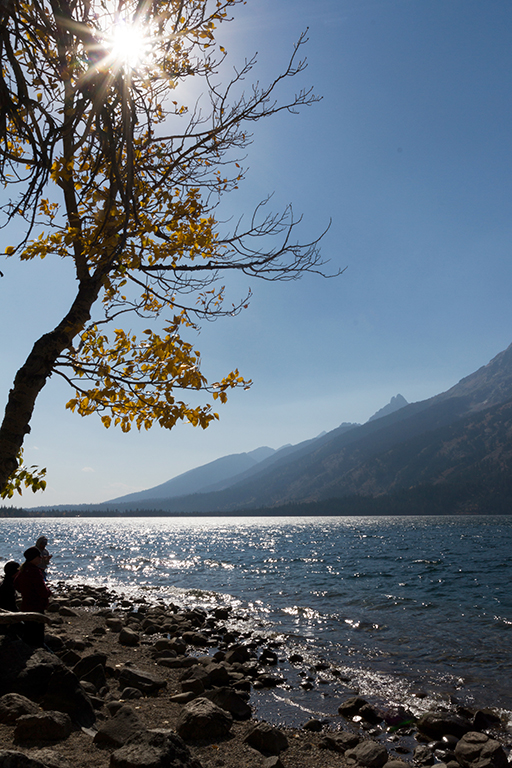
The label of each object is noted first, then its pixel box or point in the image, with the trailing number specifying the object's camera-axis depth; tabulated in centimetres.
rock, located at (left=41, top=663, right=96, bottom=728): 734
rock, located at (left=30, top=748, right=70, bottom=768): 497
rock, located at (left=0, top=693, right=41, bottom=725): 657
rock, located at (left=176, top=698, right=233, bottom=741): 759
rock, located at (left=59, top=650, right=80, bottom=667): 1058
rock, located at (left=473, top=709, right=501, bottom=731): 967
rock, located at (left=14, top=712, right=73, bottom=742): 620
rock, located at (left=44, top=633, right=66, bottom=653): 1172
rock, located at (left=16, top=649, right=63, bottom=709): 776
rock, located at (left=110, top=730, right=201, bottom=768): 540
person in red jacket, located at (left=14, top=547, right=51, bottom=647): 1073
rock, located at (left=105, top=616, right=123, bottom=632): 1712
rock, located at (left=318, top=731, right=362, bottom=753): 826
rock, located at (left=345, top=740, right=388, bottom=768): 763
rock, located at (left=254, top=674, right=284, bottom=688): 1173
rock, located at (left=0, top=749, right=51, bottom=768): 445
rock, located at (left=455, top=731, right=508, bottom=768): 776
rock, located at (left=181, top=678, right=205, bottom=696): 1009
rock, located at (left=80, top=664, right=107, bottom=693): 971
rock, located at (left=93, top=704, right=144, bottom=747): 636
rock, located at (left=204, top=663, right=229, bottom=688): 1121
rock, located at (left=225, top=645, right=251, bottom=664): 1345
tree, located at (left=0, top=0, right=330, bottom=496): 430
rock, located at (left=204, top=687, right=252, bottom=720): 916
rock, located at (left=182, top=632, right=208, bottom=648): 1598
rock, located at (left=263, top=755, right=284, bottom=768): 681
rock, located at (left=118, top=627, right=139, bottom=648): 1502
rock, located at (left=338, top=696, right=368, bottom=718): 1012
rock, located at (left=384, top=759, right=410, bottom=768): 730
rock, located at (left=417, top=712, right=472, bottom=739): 919
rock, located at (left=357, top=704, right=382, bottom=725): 980
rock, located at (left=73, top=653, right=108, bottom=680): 1001
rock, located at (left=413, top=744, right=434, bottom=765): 812
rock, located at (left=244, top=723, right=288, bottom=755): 762
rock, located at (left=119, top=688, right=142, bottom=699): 927
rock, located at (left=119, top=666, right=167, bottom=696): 997
